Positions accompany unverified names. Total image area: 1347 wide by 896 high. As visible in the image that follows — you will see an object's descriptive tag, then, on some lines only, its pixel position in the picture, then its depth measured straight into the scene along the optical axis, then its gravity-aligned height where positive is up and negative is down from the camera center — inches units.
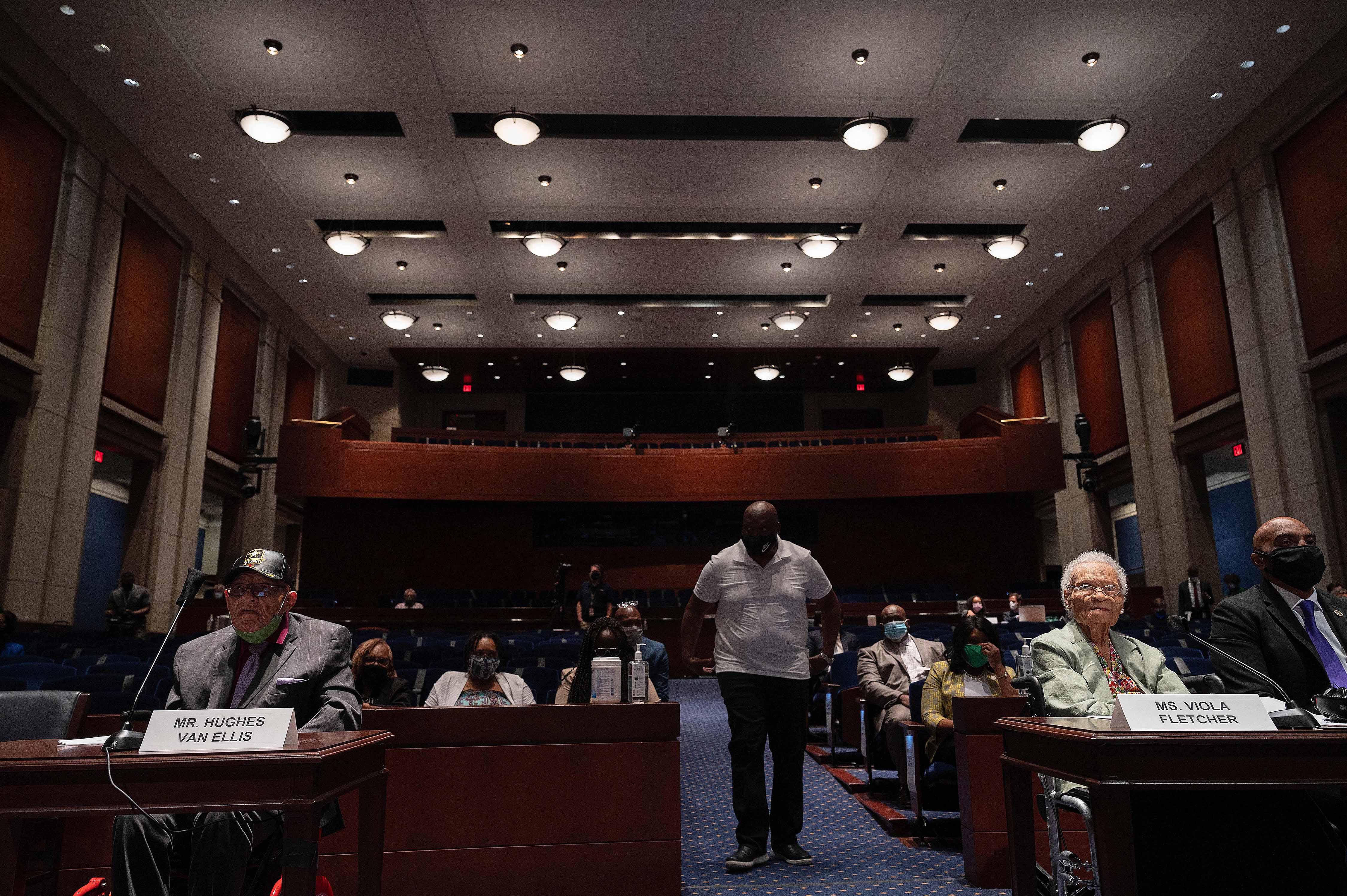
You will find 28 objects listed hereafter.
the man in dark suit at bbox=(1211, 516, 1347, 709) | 108.7 -1.7
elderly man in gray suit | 87.9 -4.4
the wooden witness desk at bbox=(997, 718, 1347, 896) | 68.2 -12.3
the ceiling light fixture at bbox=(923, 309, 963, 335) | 616.1 +209.1
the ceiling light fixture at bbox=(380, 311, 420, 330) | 596.4 +207.5
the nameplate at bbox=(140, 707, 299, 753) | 69.9 -8.7
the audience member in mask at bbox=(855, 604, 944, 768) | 185.2 -12.6
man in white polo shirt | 141.0 -7.7
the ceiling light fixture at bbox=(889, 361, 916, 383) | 700.0 +194.7
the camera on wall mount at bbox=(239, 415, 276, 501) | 532.7 +104.0
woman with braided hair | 137.9 -5.5
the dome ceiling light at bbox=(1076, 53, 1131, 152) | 377.4 +209.8
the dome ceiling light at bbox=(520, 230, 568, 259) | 482.3 +209.7
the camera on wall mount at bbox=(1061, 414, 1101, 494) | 533.3 +93.7
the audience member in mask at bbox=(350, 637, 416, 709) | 164.2 -10.8
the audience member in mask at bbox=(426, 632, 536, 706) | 154.5 -12.4
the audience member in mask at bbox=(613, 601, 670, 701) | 205.8 -9.5
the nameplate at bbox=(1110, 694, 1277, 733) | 71.9 -8.5
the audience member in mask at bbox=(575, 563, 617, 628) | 406.6 +8.9
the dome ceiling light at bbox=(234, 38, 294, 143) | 369.4 +213.1
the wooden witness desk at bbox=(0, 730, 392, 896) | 66.7 -12.5
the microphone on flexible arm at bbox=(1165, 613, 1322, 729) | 72.7 -9.1
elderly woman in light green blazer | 102.7 -5.1
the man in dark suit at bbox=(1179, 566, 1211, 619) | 417.1 +6.6
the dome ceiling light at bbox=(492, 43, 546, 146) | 372.5 +212.4
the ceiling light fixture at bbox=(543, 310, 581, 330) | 597.3 +206.2
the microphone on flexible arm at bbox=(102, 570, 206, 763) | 69.1 -9.0
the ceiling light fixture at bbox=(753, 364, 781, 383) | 678.5 +191.0
